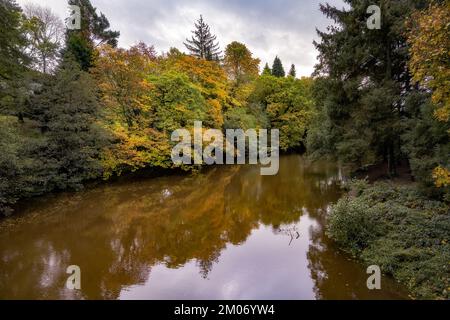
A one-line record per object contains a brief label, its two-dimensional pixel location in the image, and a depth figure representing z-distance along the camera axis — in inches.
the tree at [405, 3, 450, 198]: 209.0
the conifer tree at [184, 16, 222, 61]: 1034.7
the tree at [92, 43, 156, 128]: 655.1
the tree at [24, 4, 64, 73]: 815.1
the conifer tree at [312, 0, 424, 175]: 487.5
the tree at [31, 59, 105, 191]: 539.2
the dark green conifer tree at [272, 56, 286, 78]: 1772.9
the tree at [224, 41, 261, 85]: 1202.0
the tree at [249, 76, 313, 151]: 1200.8
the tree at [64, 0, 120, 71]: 956.9
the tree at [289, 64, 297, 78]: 2063.2
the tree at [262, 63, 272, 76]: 1731.5
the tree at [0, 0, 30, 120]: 503.5
